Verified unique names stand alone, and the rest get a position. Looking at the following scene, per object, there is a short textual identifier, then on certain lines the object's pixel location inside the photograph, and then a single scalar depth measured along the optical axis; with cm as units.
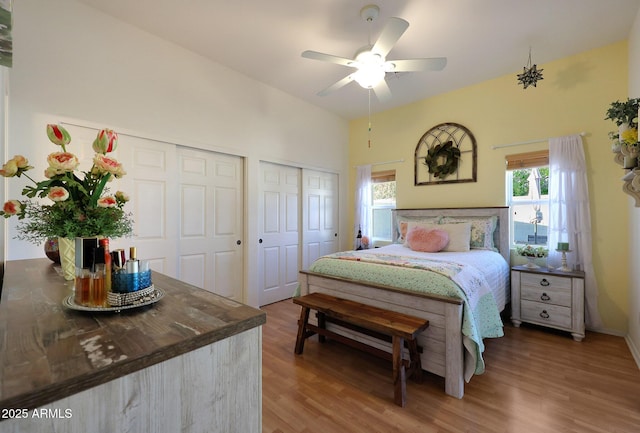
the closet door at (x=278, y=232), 366
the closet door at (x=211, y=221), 295
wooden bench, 175
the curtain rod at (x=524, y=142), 283
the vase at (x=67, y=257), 121
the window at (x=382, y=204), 441
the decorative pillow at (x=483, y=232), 321
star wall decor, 274
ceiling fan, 204
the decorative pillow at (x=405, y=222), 363
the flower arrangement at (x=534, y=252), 296
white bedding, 248
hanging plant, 161
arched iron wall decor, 362
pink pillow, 306
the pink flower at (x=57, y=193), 96
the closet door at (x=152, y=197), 251
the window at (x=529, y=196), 315
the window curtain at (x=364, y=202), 453
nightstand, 258
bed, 180
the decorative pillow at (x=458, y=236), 310
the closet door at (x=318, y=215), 419
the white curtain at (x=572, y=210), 274
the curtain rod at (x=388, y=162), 423
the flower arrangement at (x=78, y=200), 100
